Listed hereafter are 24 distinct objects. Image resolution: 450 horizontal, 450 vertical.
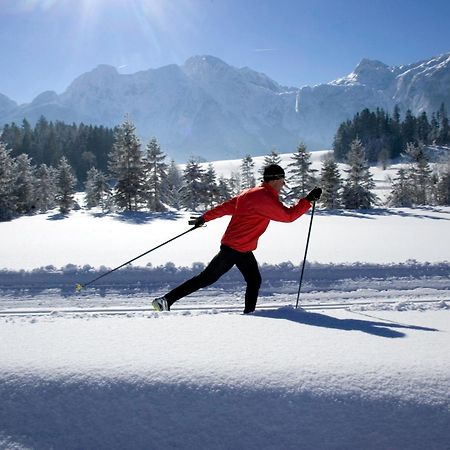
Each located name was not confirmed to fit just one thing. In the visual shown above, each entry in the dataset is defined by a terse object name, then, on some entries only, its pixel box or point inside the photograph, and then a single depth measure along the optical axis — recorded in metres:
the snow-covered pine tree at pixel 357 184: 34.12
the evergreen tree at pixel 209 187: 36.38
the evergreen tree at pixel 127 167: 30.69
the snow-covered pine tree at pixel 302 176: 35.22
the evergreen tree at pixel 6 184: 27.25
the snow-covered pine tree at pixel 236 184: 62.25
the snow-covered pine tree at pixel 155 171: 35.88
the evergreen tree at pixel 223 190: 47.40
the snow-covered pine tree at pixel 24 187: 37.66
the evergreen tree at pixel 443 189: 47.59
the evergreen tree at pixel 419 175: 47.36
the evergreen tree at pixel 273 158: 36.28
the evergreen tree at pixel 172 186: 47.49
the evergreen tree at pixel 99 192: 45.89
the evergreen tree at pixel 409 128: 106.56
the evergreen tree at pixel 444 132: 109.56
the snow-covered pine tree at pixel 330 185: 35.97
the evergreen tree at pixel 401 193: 43.88
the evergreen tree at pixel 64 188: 38.03
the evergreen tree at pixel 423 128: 108.25
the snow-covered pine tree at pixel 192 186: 35.81
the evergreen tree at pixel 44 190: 46.56
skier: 4.24
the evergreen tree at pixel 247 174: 63.06
